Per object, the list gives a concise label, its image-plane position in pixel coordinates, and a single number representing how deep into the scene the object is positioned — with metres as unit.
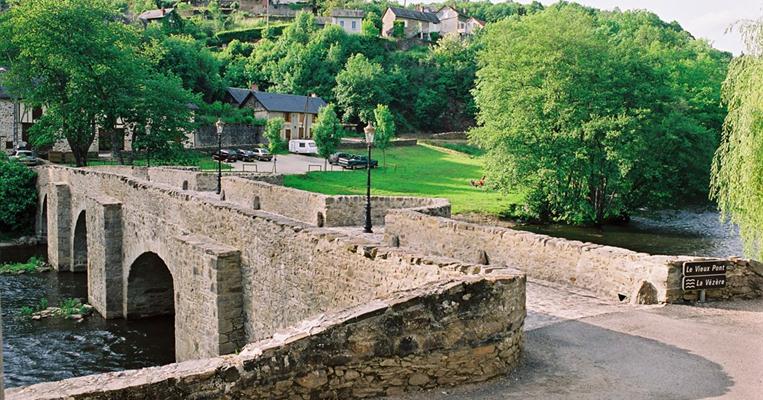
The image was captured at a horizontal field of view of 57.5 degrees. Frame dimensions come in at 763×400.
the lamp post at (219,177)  27.12
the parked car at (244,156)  54.41
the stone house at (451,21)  123.06
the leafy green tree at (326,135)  51.84
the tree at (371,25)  101.00
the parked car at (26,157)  43.39
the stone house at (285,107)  68.00
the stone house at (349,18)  113.31
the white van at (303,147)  61.41
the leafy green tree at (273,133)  53.65
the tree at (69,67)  40.47
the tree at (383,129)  57.03
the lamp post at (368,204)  18.64
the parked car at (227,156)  52.79
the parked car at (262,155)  55.72
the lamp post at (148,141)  44.72
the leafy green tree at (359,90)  76.62
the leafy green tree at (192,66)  67.00
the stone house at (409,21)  114.00
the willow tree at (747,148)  16.22
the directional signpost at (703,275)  11.47
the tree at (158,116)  44.47
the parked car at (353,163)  52.50
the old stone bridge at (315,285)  6.71
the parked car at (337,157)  53.69
